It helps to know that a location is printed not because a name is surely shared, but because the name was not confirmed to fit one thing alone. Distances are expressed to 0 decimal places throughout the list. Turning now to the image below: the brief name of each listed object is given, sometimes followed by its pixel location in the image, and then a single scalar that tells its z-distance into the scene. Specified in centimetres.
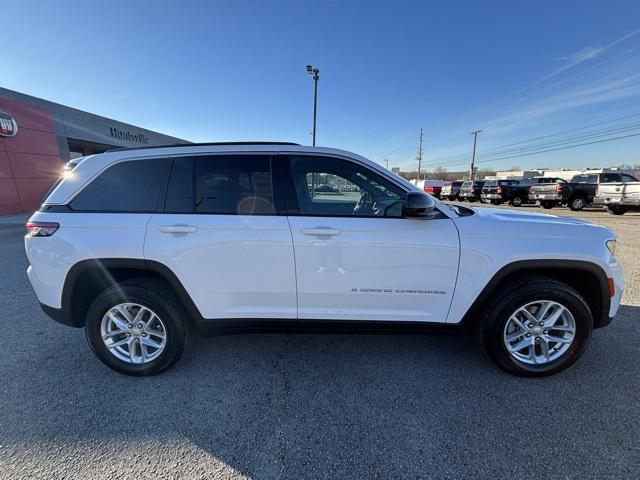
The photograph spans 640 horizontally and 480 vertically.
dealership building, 1244
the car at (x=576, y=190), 1520
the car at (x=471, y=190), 2381
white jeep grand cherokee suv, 234
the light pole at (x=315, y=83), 1591
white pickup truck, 1234
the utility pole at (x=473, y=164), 5001
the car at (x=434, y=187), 2862
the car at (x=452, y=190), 2709
